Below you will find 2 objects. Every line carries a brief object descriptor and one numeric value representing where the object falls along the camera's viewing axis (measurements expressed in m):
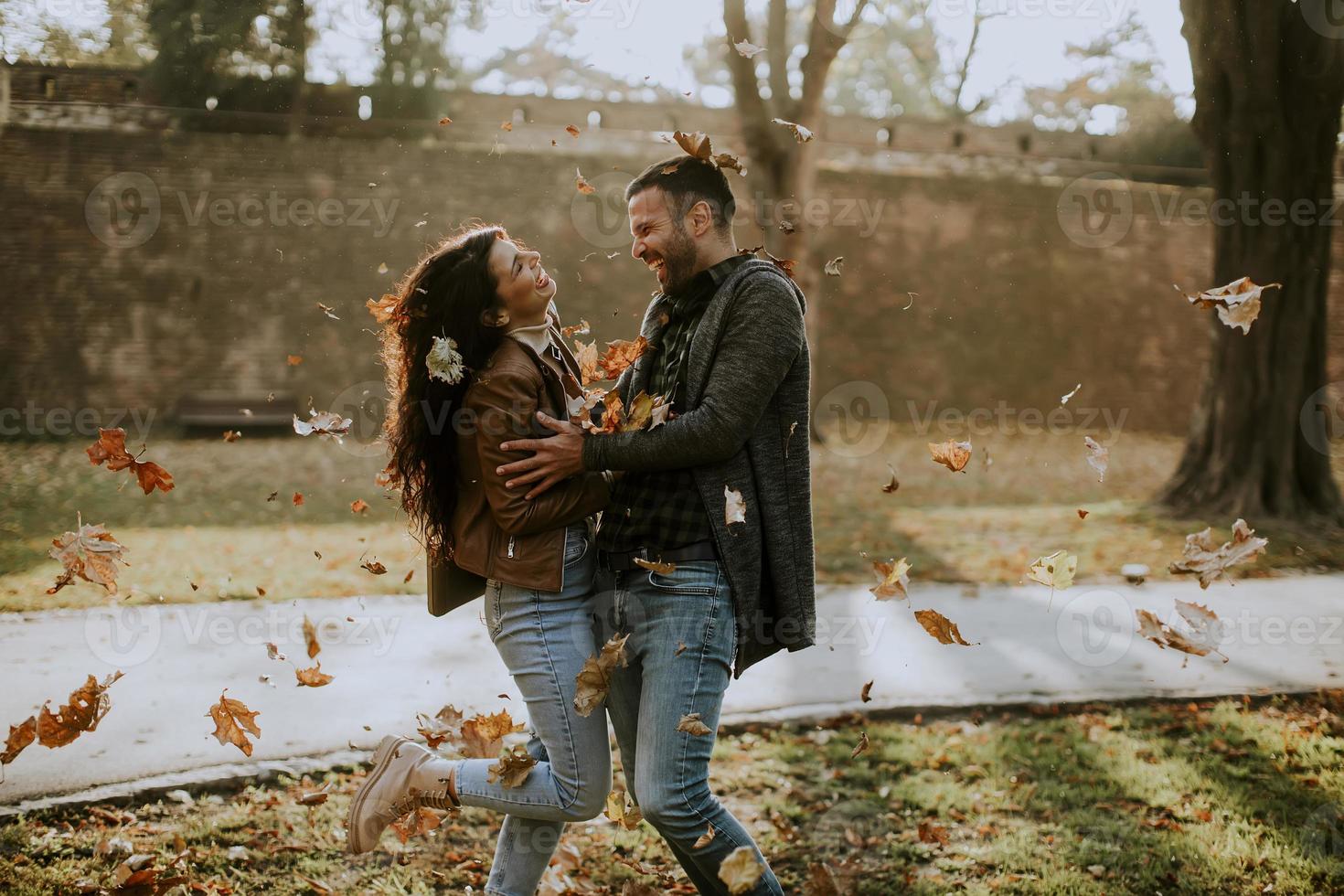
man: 2.55
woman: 2.67
